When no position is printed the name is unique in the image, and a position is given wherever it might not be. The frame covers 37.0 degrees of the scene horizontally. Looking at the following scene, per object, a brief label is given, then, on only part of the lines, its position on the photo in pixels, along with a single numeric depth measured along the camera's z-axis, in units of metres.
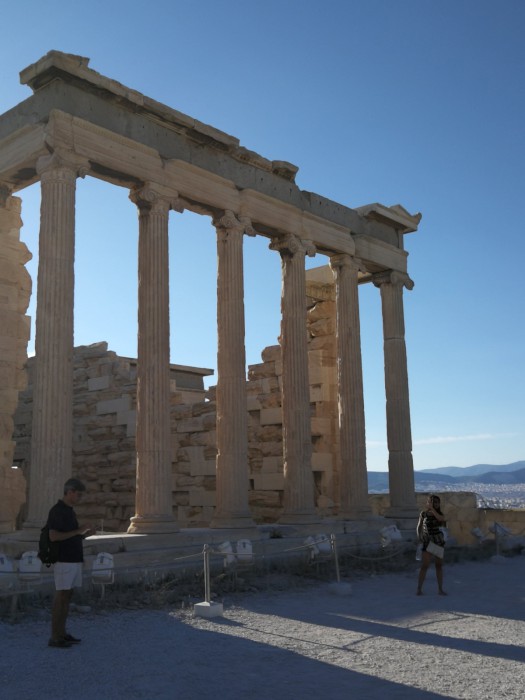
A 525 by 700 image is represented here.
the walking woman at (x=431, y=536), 12.39
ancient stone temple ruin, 13.74
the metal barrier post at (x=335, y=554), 12.93
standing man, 8.37
